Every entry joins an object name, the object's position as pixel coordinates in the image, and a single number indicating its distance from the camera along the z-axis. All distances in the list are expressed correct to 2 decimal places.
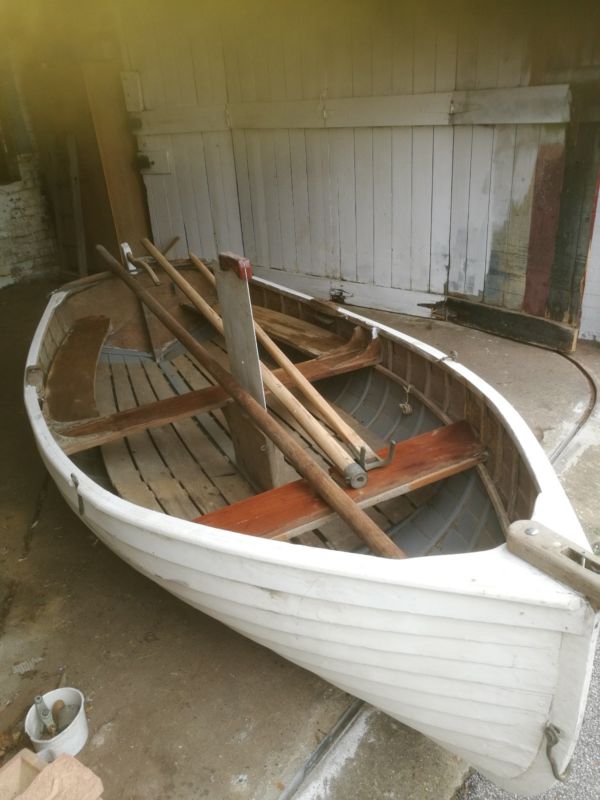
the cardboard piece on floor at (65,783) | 1.43
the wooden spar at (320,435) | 2.02
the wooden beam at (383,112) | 3.70
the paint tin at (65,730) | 1.81
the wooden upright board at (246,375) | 2.26
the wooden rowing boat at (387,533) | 1.35
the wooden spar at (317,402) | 2.17
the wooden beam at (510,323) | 4.09
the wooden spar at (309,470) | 1.76
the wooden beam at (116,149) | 5.72
